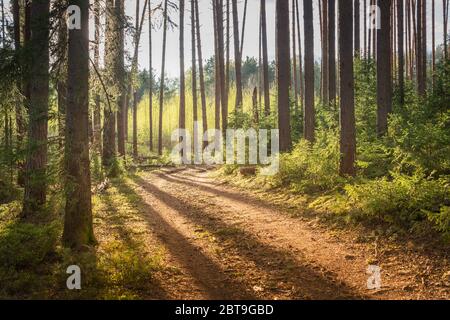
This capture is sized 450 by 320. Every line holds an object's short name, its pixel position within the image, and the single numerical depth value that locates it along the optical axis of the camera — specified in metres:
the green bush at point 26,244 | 5.51
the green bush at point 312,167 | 9.48
